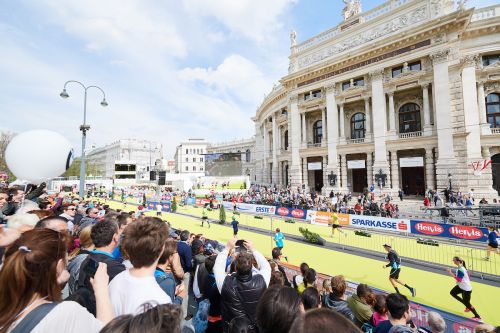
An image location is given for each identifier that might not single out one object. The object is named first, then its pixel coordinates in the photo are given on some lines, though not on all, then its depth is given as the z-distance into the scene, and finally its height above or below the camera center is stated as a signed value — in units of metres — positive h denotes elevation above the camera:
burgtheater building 22.34 +8.85
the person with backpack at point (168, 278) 2.81 -1.24
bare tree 33.88 +5.32
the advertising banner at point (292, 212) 18.94 -2.79
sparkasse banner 13.28 -2.64
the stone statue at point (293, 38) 35.59 +21.05
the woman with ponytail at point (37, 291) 1.49 -0.75
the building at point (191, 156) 98.12 +9.66
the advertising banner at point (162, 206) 28.20 -3.15
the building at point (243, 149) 76.06 +11.29
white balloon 5.70 +0.63
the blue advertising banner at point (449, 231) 11.18 -2.64
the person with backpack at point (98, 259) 2.37 -0.98
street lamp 14.66 +3.35
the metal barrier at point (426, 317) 4.27 -2.69
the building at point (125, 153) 107.06 +12.48
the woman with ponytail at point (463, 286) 6.36 -2.93
